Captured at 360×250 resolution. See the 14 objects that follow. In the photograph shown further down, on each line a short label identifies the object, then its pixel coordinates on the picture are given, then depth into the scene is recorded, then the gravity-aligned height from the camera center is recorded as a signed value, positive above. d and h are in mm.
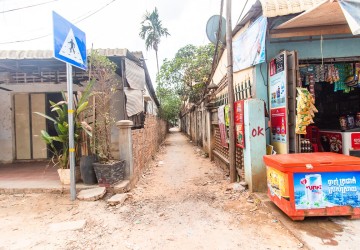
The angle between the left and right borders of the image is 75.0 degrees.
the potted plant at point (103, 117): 4887 +244
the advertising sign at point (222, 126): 6828 -39
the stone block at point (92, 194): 4348 -1231
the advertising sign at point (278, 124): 4586 -32
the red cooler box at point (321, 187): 3393 -958
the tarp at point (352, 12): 2845 +1375
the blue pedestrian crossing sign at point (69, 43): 3770 +1519
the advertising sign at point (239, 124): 5141 +5
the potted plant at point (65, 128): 4691 +31
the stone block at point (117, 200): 4301 -1335
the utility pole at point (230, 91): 5535 +805
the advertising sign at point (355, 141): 5105 -447
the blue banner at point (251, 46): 4672 +1758
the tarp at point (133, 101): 6398 +769
